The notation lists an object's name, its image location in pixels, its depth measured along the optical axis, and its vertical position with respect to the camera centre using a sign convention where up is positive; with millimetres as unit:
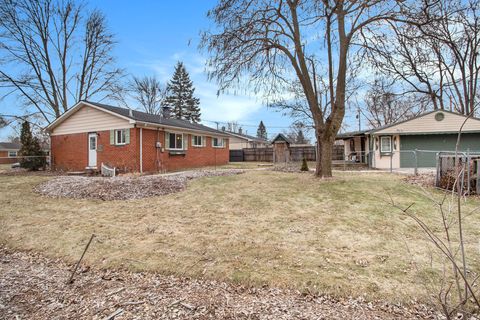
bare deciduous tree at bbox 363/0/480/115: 8445 +4706
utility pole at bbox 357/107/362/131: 31267 +3855
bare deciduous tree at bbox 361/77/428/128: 23094 +4953
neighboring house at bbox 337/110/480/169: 15927 +1121
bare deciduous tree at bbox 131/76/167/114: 34319 +8374
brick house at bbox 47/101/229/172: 13898 +1006
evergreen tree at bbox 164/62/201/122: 42812 +9933
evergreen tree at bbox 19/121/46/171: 16500 +463
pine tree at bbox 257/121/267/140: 72625 +7138
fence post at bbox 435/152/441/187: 8779 -595
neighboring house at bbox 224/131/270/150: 38312 +2187
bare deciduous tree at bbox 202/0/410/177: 9086 +4042
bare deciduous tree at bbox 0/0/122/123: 19531 +8516
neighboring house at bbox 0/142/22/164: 40028 +1580
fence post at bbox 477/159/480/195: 7911 -612
